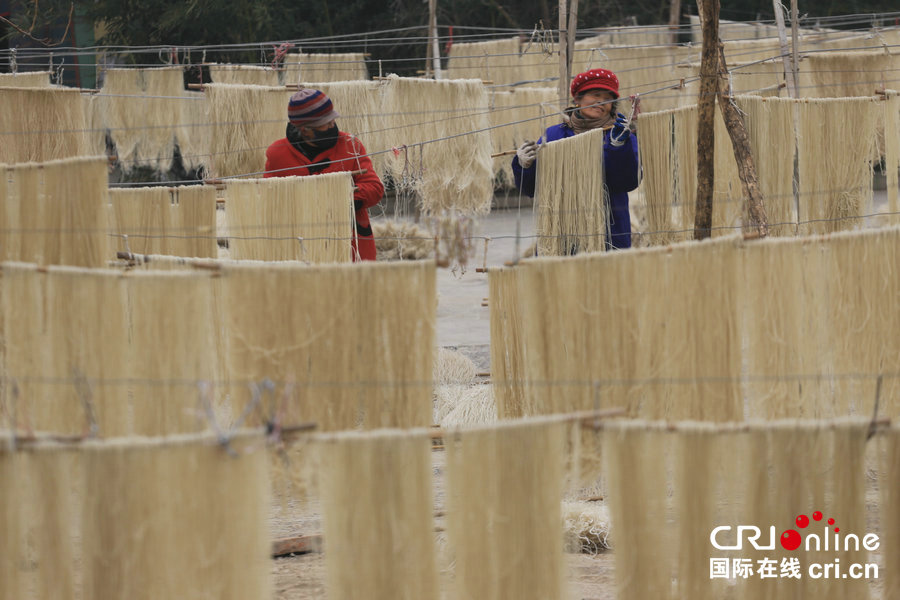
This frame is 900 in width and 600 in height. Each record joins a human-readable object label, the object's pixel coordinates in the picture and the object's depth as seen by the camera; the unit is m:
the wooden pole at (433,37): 27.15
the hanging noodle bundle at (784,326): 7.66
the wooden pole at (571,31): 16.52
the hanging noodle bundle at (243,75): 27.11
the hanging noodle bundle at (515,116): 27.09
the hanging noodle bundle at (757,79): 28.09
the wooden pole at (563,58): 16.22
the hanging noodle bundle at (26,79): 20.12
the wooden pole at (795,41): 14.03
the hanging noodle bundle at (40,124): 14.77
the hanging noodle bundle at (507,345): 8.20
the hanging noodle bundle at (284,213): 10.62
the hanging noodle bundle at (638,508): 5.87
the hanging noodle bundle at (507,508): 5.84
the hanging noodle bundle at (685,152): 12.30
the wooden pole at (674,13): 31.33
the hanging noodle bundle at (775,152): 12.39
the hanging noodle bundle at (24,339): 6.87
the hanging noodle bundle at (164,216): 11.44
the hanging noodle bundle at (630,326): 7.34
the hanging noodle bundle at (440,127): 20.72
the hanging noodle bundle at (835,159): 12.82
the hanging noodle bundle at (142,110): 26.91
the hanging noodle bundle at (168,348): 6.75
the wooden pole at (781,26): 15.42
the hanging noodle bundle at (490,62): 31.28
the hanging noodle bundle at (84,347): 6.83
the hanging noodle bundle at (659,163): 12.27
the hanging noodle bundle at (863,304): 7.92
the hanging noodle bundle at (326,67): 28.46
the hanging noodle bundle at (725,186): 12.86
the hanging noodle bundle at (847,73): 24.03
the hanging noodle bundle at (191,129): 26.25
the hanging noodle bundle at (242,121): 20.42
